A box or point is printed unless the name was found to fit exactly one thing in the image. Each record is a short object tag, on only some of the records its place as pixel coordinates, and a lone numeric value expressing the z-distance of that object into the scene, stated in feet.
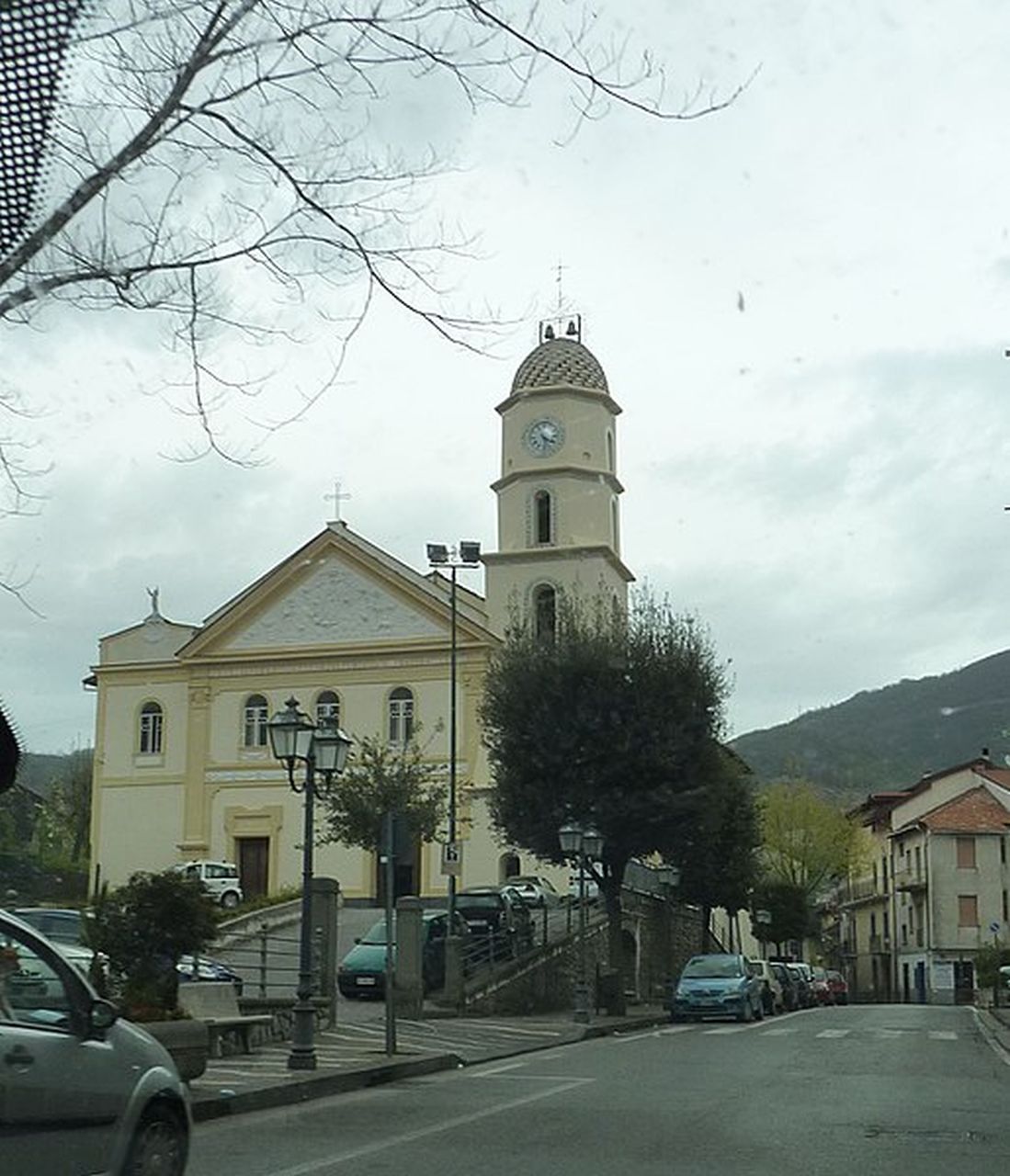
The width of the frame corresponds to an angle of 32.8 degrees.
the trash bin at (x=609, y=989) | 112.27
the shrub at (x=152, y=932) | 50.93
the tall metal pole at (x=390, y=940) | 61.77
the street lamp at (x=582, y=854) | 97.71
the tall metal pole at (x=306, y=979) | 55.21
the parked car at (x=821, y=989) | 194.36
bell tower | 191.21
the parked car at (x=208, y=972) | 72.56
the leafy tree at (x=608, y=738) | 127.54
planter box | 45.32
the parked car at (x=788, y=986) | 142.61
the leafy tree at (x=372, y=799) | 169.07
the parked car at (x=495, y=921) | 113.60
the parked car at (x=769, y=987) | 124.77
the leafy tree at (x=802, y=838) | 266.98
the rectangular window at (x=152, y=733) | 203.92
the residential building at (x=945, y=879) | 255.50
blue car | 109.40
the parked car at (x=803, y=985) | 160.76
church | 190.90
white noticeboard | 125.29
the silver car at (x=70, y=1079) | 21.90
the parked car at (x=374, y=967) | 105.50
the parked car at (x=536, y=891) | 146.05
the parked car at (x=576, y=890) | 153.89
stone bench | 59.52
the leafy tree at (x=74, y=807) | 228.84
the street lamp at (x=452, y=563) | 147.13
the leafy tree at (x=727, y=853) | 136.15
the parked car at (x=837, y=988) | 214.69
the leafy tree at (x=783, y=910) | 242.99
